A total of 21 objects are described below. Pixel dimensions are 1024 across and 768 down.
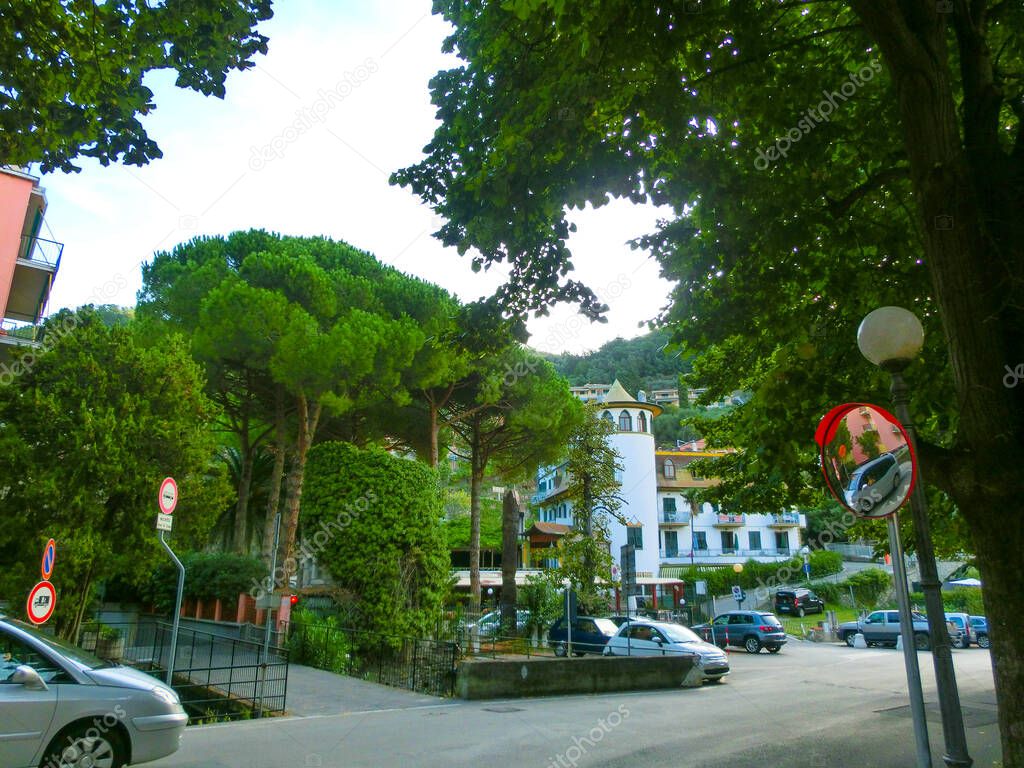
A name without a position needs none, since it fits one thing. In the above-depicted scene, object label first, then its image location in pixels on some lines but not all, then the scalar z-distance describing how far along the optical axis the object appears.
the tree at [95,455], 12.48
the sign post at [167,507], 8.74
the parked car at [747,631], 26.64
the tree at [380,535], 16.92
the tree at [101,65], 6.06
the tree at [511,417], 26.67
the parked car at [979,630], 29.06
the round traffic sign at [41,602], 9.10
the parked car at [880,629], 28.72
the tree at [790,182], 4.62
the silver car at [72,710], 5.58
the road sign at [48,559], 9.56
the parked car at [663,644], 16.19
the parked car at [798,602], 43.31
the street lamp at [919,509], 3.65
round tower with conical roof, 49.31
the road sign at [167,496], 8.78
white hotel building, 49.59
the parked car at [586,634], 21.01
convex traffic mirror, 3.73
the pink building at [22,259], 21.69
